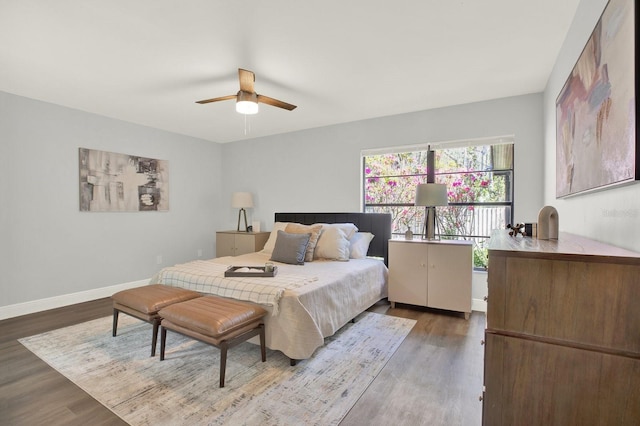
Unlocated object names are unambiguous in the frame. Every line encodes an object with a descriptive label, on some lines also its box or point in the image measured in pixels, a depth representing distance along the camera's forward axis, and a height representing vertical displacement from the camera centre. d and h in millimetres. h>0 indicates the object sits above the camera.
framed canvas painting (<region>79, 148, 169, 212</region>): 4121 +403
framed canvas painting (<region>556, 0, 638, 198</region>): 1109 +487
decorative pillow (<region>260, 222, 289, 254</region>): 4215 -416
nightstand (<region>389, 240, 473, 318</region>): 3408 -739
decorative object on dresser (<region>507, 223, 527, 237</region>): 1881 -123
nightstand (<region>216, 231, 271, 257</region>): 5113 -557
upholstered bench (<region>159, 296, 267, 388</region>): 2100 -819
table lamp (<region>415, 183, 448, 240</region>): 3635 +197
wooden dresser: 954 -429
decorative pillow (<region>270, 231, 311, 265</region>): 3537 -454
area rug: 1823 -1222
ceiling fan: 2668 +1070
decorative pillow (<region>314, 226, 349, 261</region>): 3762 -446
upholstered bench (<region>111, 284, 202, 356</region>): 2533 -800
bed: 2371 -697
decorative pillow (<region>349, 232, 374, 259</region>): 3965 -455
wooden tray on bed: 2818 -592
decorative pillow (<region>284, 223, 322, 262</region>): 3750 -279
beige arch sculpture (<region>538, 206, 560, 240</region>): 1595 -70
